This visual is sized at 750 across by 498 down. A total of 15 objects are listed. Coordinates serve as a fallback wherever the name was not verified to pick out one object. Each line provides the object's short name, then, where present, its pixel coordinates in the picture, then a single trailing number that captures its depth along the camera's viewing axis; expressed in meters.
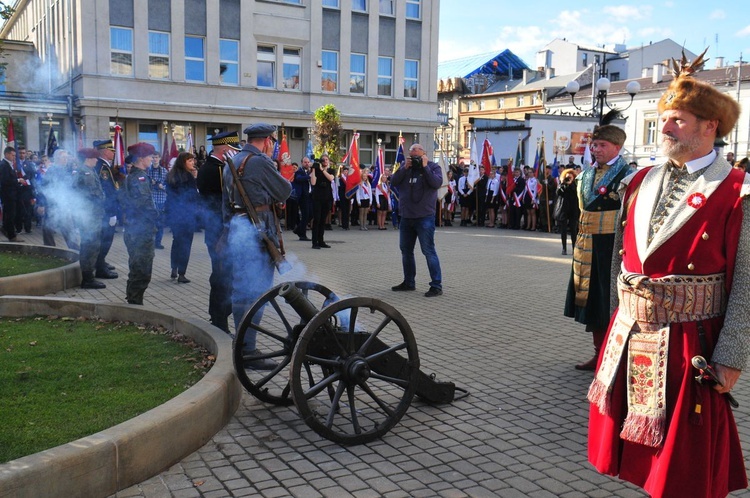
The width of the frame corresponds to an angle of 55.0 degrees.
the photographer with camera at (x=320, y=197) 15.73
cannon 4.42
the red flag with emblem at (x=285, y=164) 18.53
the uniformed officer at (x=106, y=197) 10.42
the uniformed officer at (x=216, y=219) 6.70
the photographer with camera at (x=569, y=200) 9.76
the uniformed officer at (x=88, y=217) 9.88
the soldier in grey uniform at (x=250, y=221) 5.97
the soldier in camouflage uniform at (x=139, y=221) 8.00
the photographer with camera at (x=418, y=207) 9.95
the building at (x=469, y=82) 83.12
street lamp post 23.33
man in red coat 2.91
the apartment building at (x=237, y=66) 30.05
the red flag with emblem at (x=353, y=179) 21.02
